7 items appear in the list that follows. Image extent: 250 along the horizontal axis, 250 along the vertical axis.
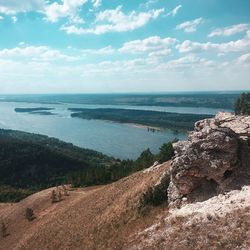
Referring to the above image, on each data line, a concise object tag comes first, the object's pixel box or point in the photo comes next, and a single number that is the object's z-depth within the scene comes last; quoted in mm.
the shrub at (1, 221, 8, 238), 41088
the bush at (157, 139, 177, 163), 44718
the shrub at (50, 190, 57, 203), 47643
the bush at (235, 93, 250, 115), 84709
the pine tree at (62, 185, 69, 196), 49923
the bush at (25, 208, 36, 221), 42917
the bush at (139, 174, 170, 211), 24755
